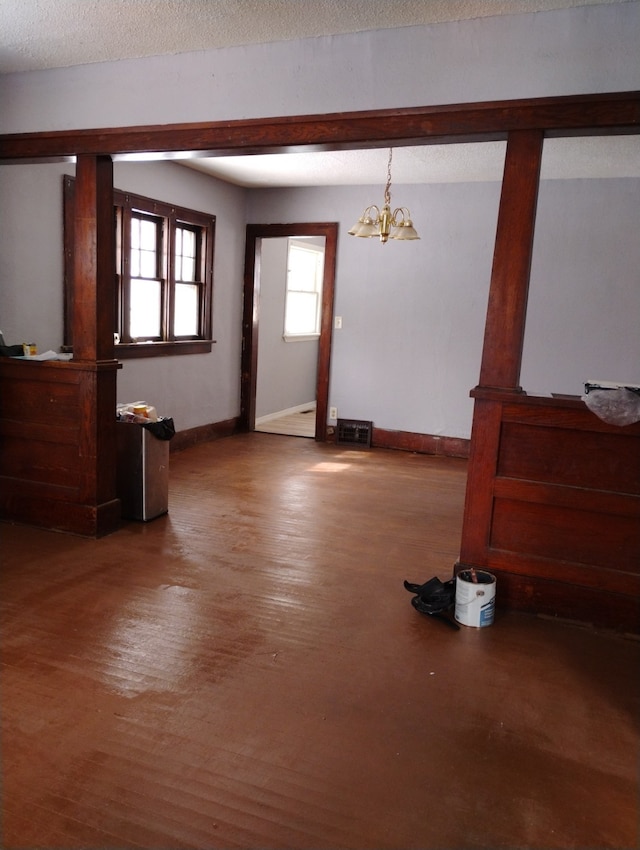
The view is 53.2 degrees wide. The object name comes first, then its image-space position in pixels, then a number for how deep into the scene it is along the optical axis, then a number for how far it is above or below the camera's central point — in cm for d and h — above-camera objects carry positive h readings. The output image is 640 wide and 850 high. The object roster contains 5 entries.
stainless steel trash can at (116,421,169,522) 416 -107
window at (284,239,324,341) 884 +35
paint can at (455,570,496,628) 300 -129
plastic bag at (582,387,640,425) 286 -33
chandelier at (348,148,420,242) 485 +70
